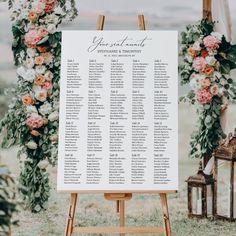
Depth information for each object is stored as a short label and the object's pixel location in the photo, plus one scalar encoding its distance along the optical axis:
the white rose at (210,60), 4.34
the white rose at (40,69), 4.39
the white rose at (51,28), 4.38
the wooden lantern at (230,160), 4.34
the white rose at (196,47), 4.38
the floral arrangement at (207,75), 4.36
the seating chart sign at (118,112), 4.05
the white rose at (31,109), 4.38
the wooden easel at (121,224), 4.00
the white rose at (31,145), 4.41
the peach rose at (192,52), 4.38
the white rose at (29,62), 4.39
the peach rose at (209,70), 4.35
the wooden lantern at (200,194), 4.38
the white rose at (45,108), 4.39
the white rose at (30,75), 4.38
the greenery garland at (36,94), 4.38
